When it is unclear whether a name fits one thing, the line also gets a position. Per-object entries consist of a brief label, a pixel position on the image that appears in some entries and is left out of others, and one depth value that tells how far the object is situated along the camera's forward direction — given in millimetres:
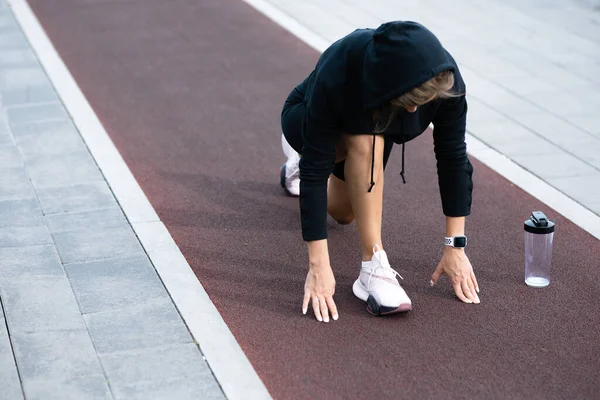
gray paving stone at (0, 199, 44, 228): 5070
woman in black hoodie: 3576
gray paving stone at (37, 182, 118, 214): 5270
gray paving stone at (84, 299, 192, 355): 3842
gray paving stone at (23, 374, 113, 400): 3457
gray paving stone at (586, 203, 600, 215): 5348
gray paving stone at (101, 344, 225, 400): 3490
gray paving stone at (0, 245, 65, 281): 4465
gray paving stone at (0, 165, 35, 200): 5465
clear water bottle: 4469
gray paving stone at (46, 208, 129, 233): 4996
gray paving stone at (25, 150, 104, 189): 5672
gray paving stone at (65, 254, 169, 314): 4207
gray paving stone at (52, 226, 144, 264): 4676
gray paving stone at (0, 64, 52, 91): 7832
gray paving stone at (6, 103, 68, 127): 6898
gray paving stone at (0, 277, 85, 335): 3990
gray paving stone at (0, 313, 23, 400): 3471
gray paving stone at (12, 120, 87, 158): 6219
